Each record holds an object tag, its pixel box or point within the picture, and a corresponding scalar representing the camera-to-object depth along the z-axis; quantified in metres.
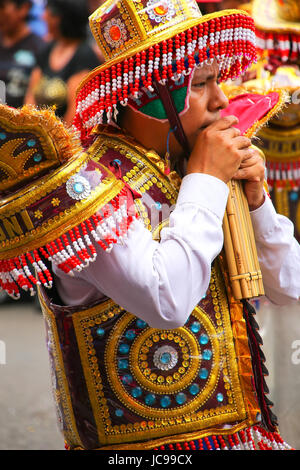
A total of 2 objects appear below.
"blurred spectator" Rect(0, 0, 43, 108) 6.35
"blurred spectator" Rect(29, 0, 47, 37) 6.90
